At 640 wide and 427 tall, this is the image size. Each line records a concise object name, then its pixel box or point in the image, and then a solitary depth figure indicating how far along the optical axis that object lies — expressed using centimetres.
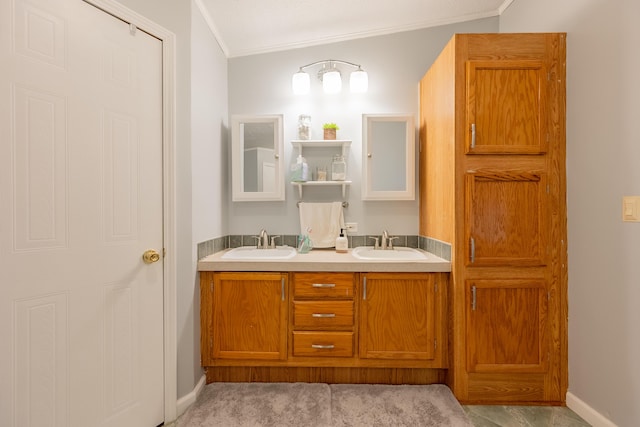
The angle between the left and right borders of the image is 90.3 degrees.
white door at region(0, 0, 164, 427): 122
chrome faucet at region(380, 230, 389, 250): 252
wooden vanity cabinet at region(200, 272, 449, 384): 202
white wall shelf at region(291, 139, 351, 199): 251
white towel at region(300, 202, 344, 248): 257
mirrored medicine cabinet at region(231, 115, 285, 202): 253
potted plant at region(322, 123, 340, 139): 252
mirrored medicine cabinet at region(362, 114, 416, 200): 249
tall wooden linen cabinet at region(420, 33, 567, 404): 185
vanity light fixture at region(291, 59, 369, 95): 251
